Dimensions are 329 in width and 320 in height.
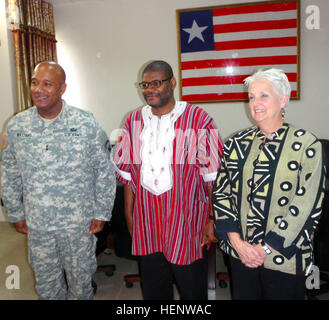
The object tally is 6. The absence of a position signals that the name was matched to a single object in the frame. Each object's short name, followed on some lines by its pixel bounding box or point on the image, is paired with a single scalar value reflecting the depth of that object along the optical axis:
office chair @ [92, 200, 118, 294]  2.33
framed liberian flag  3.46
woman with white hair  1.07
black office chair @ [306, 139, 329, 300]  1.93
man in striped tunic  1.41
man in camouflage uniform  1.48
